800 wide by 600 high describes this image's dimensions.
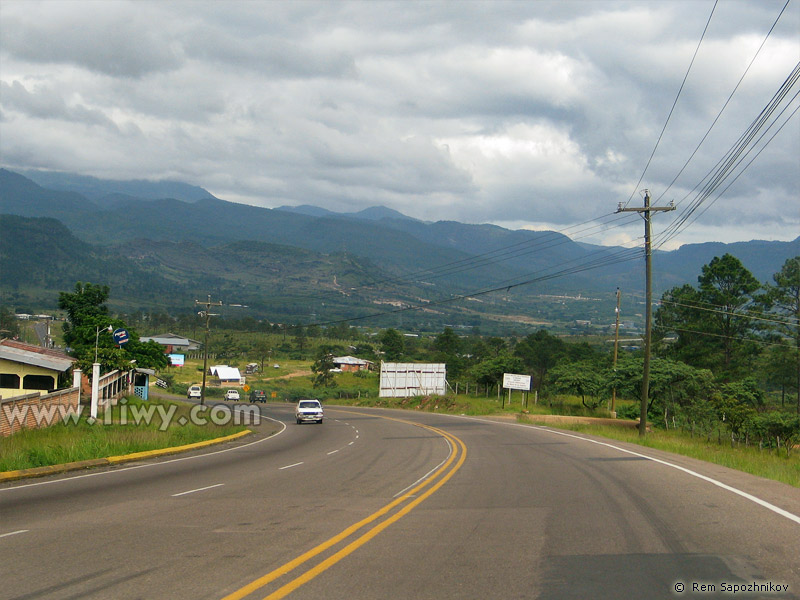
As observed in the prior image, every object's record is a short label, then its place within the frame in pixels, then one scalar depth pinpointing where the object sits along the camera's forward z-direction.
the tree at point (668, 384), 52.72
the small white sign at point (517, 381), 65.75
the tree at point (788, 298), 61.00
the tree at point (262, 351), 135.50
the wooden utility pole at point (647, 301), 35.77
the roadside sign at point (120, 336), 34.66
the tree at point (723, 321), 67.75
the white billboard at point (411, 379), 75.69
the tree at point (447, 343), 126.50
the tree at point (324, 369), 108.44
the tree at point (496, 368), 80.86
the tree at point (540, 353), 106.19
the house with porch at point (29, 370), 40.00
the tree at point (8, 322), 123.21
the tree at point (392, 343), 127.62
